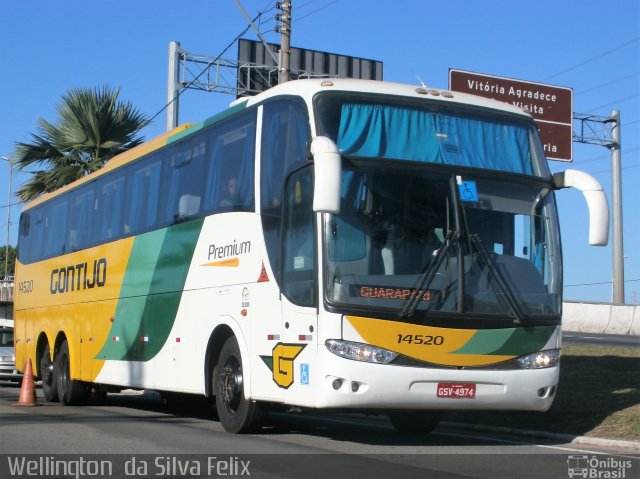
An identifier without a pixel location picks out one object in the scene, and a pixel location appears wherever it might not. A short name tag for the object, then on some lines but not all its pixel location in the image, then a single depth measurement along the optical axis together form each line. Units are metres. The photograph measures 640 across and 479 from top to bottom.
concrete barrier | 33.87
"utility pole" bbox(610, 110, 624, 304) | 35.44
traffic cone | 16.36
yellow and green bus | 9.50
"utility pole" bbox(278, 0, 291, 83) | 19.41
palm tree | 25.61
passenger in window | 11.52
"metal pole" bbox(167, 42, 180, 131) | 27.60
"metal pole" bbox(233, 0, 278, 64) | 20.42
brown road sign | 24.73
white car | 25.53
